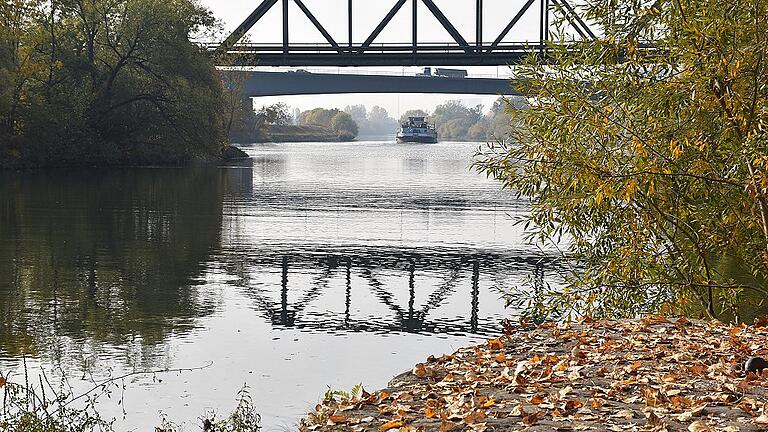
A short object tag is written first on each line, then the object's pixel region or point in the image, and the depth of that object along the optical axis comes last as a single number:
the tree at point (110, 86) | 59.94
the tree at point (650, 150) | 12.80
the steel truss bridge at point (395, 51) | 81.06
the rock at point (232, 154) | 82.80
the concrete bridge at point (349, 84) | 107.50
